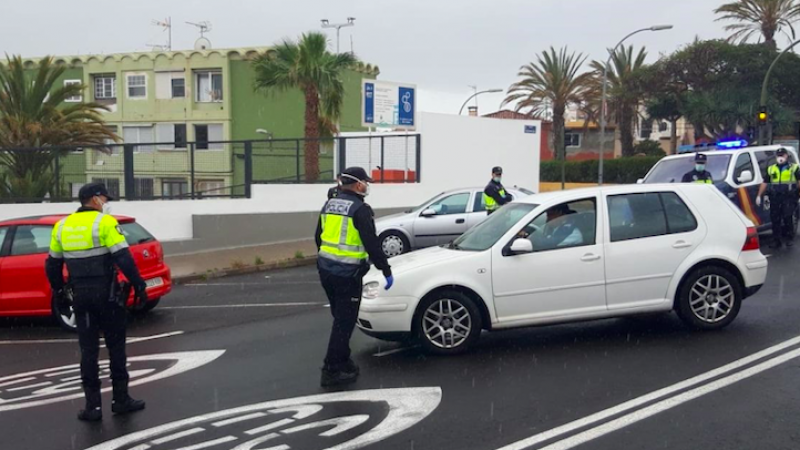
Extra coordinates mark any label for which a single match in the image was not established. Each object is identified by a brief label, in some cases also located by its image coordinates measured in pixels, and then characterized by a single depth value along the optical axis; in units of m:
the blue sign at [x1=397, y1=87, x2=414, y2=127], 25.14
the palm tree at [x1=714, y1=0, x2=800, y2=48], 42.19
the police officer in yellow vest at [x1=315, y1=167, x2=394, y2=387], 6.48
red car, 10.05
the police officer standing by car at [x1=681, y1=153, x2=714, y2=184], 13.33
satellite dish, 43.38
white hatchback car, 7.22
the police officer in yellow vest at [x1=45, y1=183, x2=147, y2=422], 5.93
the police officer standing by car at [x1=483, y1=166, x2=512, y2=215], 13.76
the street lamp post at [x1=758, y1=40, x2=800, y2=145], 25.85
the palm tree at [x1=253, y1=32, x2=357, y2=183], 22.66
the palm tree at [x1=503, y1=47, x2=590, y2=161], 42.94
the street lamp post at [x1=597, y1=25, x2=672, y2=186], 32.09
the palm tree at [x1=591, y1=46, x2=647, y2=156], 45.16
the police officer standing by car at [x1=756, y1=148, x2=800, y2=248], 13.59
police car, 14.18
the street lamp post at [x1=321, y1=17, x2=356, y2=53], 44.93
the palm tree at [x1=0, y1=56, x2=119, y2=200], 20.23
